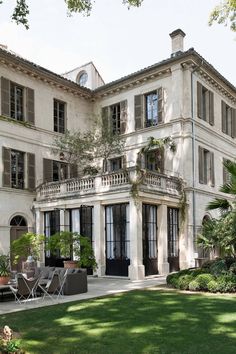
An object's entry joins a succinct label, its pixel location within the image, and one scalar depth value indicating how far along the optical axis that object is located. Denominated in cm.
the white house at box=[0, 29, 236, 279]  1800
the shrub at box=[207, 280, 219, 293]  1221
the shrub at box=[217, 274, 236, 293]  1215
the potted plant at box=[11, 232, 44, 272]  1798
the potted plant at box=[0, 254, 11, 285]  1183
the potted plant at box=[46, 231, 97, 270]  1659
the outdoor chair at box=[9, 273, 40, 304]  1070
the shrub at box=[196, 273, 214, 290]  1255
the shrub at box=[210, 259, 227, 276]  1338
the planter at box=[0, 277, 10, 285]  1179
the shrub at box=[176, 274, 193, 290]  1290
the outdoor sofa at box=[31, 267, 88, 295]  1248
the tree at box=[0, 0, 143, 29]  830
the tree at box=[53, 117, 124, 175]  2114
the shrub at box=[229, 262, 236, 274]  1340
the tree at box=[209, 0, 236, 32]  1223
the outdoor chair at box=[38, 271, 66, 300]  1137
